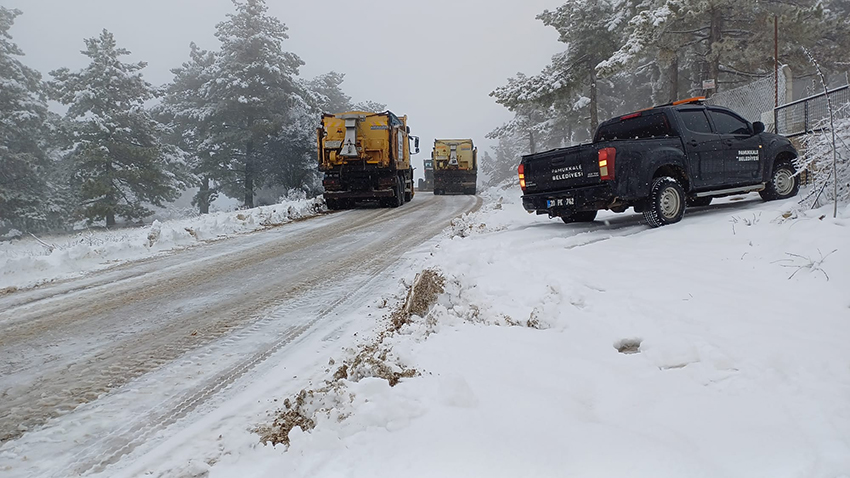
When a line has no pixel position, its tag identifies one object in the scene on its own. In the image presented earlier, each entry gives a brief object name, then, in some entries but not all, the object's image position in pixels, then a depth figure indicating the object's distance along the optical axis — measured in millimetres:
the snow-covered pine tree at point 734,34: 16656
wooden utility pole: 12989
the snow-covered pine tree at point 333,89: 49594
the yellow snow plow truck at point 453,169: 34000
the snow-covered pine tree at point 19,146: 25859
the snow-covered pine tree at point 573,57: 21914
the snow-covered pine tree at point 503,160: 74988
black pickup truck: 7504
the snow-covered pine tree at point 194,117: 33531
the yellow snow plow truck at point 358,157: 17953
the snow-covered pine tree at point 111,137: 26375
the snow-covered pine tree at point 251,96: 31141
